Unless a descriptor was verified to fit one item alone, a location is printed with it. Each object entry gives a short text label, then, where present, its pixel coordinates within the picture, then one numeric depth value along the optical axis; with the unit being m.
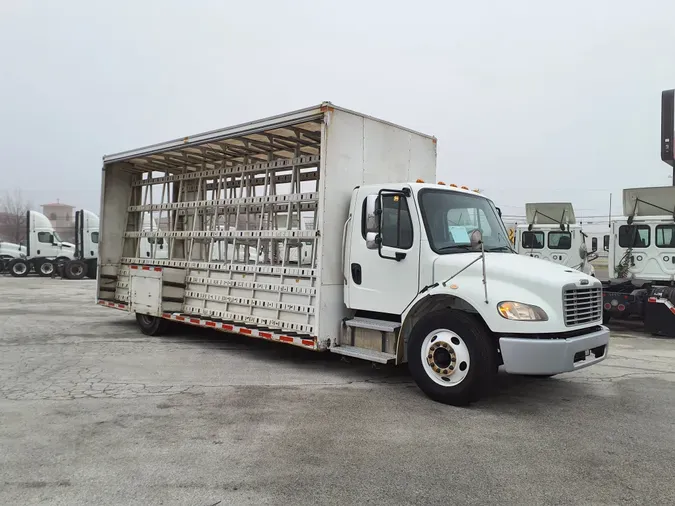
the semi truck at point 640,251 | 11.17
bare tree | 56.45
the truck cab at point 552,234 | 14.64
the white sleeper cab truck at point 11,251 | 30.59
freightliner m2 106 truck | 5.18
